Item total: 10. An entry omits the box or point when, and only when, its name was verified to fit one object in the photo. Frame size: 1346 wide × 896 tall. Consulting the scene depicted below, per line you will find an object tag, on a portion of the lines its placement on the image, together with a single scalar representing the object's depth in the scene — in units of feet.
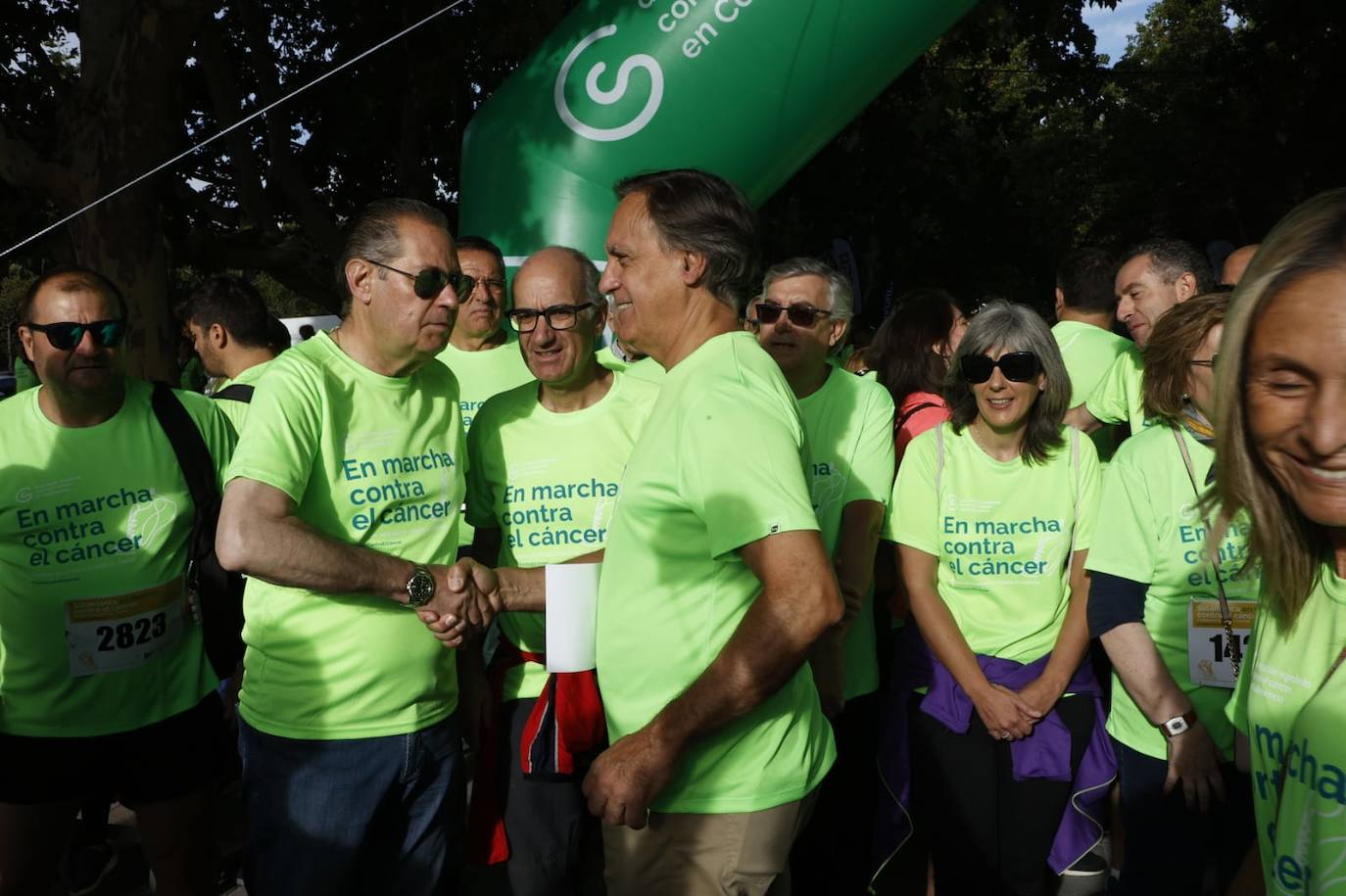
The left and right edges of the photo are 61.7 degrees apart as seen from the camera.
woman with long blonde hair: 4.06
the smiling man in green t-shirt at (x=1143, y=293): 14.14
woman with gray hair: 10.41
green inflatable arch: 17.71
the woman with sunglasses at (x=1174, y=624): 8.95
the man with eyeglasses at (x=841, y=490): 11.05
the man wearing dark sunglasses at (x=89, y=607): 9.85
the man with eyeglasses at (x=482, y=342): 13.48
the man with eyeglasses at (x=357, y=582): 8.00
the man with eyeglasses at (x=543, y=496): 9.48
